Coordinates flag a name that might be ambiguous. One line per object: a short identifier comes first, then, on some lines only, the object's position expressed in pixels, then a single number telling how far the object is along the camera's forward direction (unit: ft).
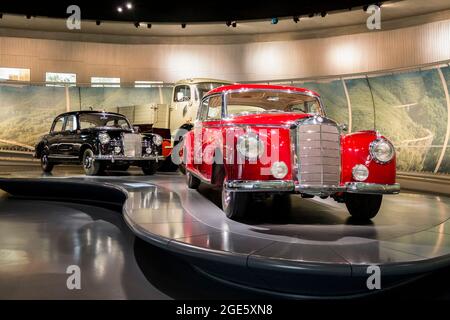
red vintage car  11.53
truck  29.12
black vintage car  24.76
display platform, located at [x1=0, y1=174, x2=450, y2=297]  8.31
